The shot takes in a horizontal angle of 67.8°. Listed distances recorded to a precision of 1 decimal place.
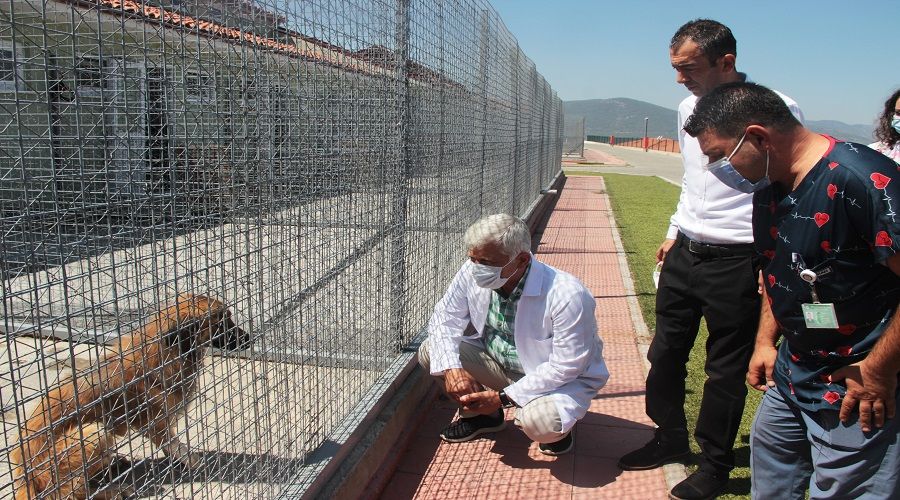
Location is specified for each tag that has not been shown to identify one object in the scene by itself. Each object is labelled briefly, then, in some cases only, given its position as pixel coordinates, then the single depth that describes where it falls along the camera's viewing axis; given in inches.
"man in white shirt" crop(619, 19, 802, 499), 115.7
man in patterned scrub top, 71.5
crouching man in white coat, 124.0
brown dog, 69.2
